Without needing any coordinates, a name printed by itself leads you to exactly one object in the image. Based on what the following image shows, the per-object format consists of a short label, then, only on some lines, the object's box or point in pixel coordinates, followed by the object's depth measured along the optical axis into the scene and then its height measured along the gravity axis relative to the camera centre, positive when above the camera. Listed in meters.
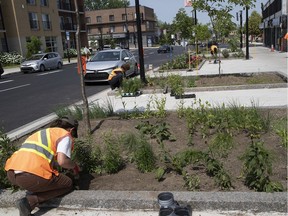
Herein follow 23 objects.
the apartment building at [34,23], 30.93 +4.62
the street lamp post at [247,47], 19.05 -0.30
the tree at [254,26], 57.92 +3.78
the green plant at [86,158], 3.54 -1.40
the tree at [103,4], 100.05 +19.12
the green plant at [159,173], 3.18 -1.50
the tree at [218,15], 9.97 +1.16
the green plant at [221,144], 3.63 -1.42
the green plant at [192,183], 2.98 -1.54
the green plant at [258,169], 2.76 -1.34
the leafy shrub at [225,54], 20.94 -0.73
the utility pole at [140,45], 9.67 +0.23
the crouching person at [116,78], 8.24 -0.79
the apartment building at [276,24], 24.71 +1.95
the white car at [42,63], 20.57 -0.30
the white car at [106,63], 11.98 -0.45
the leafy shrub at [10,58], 28.34 +0.30
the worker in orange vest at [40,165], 2.73 -1.11
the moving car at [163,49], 39.57 +0.09
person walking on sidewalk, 18.96 -0.40
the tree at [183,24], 22.52 +2.12
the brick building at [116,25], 71.98 +7.94
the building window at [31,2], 33.04 +7.33
